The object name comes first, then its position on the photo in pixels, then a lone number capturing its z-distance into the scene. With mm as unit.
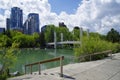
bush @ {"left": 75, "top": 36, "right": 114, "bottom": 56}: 8673
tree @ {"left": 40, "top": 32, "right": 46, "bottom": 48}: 40982
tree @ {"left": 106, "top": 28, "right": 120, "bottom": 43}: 28867
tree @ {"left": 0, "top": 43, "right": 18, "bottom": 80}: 4757
